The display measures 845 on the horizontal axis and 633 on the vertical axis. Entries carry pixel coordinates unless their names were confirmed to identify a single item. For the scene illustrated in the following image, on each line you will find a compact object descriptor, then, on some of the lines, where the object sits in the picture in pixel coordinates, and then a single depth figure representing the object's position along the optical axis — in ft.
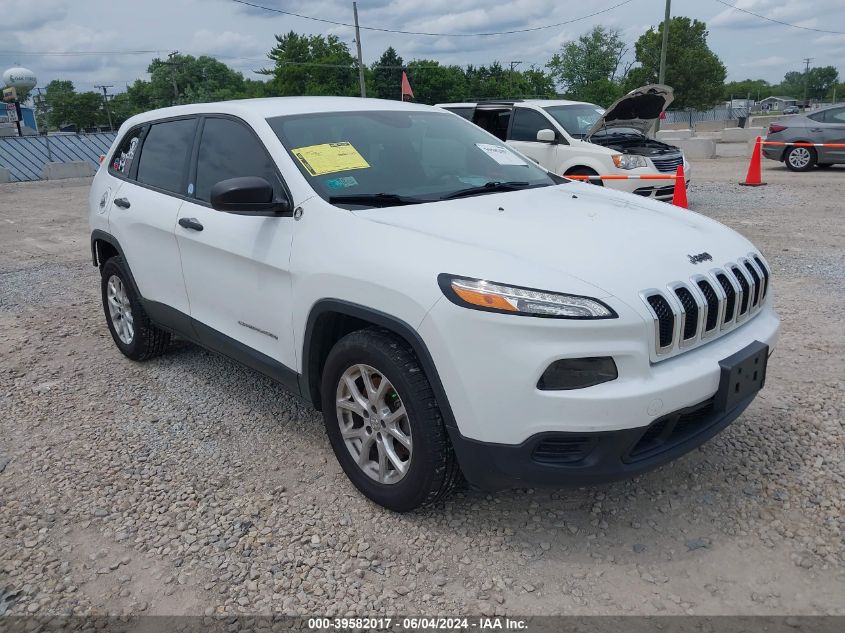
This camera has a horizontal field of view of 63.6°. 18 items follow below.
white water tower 178.40
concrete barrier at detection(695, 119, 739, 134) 130.72
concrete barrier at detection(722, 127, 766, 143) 98.68
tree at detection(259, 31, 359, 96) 220.43
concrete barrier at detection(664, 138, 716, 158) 68.95
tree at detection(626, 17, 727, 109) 191.07
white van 31.81
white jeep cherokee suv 7.84
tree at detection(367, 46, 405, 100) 236.22
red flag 72.98
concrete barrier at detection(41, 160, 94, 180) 75.97
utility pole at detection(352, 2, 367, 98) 124.47
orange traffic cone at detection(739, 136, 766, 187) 44.19
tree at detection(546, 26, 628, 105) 277.64
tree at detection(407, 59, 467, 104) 247.09
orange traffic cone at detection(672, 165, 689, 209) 30.30
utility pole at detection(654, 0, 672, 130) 88.43
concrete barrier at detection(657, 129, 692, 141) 82.43
